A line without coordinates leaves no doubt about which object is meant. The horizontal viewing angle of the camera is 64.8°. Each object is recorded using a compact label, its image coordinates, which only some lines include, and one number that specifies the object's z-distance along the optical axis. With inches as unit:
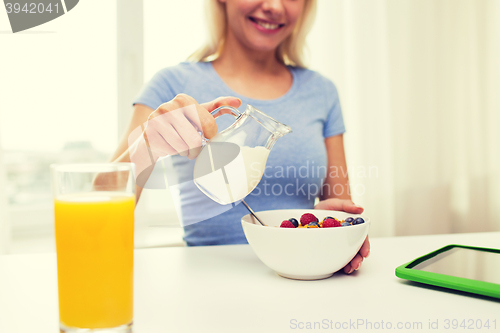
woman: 45.1
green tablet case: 21.4
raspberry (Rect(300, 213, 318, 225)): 28.1
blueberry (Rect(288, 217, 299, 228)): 26.8
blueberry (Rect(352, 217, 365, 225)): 25.2
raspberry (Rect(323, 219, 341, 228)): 25.2
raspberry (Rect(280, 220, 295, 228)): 25.8
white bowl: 23.1
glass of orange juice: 16.1
